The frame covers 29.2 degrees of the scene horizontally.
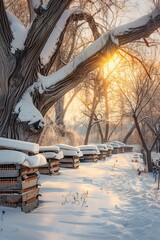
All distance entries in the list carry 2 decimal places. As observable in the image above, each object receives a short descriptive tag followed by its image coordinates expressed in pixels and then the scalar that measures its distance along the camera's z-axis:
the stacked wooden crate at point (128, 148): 39.72
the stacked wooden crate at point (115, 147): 33.53
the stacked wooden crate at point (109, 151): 26.17
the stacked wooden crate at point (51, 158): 10.90
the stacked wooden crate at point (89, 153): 17.81
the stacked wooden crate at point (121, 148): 36.02
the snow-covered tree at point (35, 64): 7.26
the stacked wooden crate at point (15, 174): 5.74
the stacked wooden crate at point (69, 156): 13.59
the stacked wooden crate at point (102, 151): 21.28
